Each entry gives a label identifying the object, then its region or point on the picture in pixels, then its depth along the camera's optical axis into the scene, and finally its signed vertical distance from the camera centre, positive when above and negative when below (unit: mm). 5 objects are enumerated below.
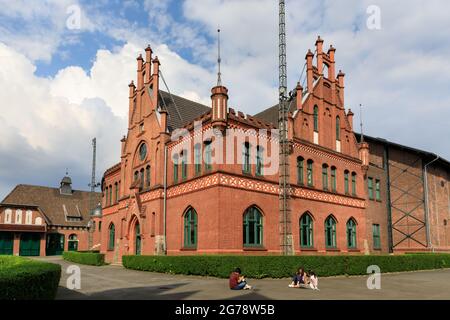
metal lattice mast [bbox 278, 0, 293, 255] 26812 +3732
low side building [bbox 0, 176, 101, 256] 55406 +1030
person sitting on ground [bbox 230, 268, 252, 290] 16525 -2185
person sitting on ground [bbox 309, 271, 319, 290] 17391 -2269
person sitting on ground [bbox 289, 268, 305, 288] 17672 -2219
